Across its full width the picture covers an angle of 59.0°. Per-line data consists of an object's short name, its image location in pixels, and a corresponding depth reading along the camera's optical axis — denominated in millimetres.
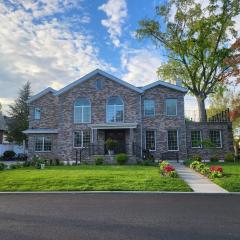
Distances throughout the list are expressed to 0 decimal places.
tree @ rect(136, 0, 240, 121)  22222
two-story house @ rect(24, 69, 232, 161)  19083
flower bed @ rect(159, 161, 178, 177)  10576
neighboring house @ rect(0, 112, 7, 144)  33484
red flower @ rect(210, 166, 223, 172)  10900
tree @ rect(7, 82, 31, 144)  33413
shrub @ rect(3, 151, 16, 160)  27425
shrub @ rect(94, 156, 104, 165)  16586
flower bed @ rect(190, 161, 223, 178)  10636
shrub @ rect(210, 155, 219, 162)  18508
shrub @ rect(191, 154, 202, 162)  17281
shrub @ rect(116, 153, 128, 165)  16271
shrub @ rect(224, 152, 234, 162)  18047
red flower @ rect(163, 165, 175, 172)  10849
